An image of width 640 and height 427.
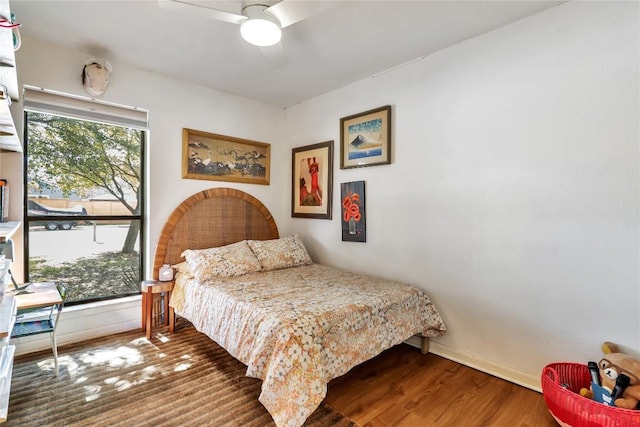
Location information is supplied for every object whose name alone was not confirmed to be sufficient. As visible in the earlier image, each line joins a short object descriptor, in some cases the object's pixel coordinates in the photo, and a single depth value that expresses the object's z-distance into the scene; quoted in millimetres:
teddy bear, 1530
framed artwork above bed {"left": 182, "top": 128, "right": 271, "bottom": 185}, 3248
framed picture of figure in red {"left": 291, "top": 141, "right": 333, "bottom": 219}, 3461
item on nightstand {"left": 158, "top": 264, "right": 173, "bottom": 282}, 2867
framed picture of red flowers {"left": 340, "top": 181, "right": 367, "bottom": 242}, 3113
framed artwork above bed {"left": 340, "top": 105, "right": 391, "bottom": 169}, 2900
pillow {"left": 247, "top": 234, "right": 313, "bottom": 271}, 3125
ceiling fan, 1620
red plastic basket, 1482
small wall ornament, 2572
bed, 1633
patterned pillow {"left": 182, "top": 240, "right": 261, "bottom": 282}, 2676
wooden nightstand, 2703
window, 2566
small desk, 1840
